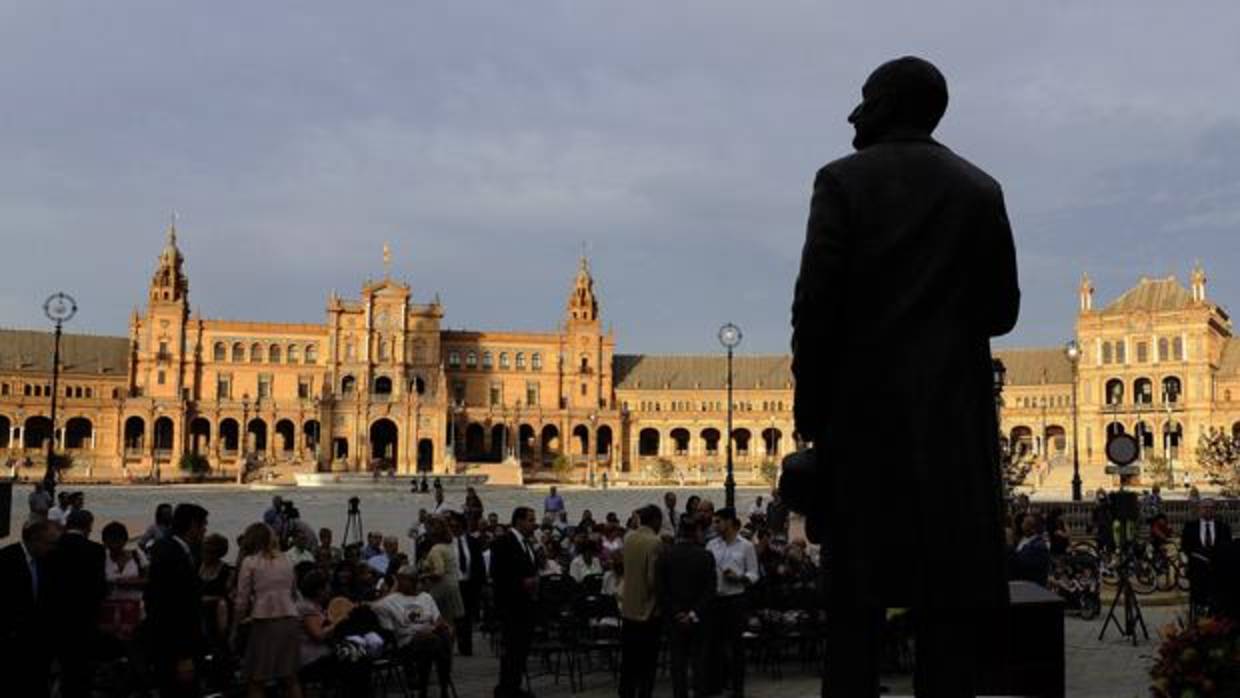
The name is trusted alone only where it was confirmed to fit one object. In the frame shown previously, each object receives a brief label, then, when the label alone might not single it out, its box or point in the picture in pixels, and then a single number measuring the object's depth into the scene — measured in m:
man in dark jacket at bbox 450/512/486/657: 14.60
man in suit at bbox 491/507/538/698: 10.31
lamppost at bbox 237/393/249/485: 99.38
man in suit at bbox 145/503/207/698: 7.88
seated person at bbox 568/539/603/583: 14.79
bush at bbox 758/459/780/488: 77.66
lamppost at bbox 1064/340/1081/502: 34.09
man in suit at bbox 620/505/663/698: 9.62
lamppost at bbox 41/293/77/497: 29.47
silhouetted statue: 3.55
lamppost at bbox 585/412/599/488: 100.55
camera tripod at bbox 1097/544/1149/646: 13.73
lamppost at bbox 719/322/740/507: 32.25
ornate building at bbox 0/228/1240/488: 92.25
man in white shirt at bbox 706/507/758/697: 10.34
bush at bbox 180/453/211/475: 82.01
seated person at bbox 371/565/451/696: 10.07
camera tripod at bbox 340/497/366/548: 22.31
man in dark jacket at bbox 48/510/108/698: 8.40
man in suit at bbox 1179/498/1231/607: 12.84
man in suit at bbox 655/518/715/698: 9.55
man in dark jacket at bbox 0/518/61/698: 8.20
